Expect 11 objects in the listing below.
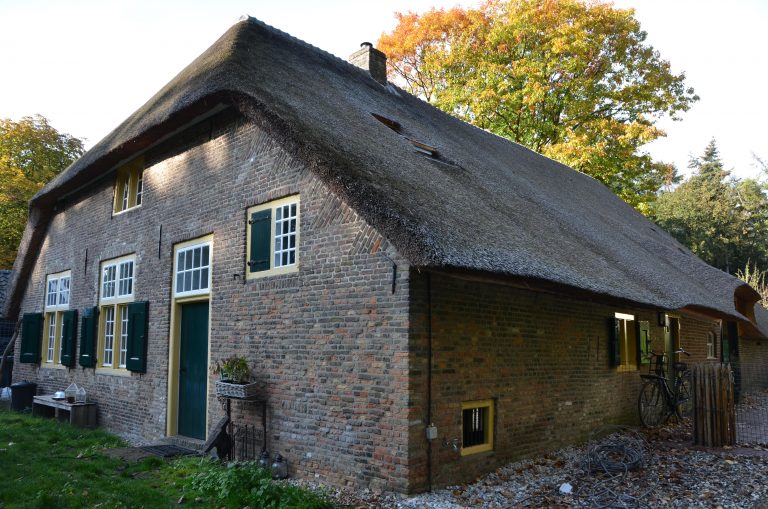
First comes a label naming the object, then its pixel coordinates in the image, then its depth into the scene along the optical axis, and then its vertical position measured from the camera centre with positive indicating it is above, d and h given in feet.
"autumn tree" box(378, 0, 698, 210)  68.64 +27.67
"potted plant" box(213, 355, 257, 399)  24.85 -2.62
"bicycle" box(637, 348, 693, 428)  35.50 -4.30
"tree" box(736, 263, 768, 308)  84.19 +6.06
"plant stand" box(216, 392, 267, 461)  25.02 -3.95
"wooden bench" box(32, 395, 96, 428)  36.40 -5.77
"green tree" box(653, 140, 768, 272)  107.04 +18.05
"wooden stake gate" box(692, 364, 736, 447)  29.53 -4.00
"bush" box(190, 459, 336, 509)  18.83 -5.58
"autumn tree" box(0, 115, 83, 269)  79.77 +21.69
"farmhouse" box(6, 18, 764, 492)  21.18 +1.63
